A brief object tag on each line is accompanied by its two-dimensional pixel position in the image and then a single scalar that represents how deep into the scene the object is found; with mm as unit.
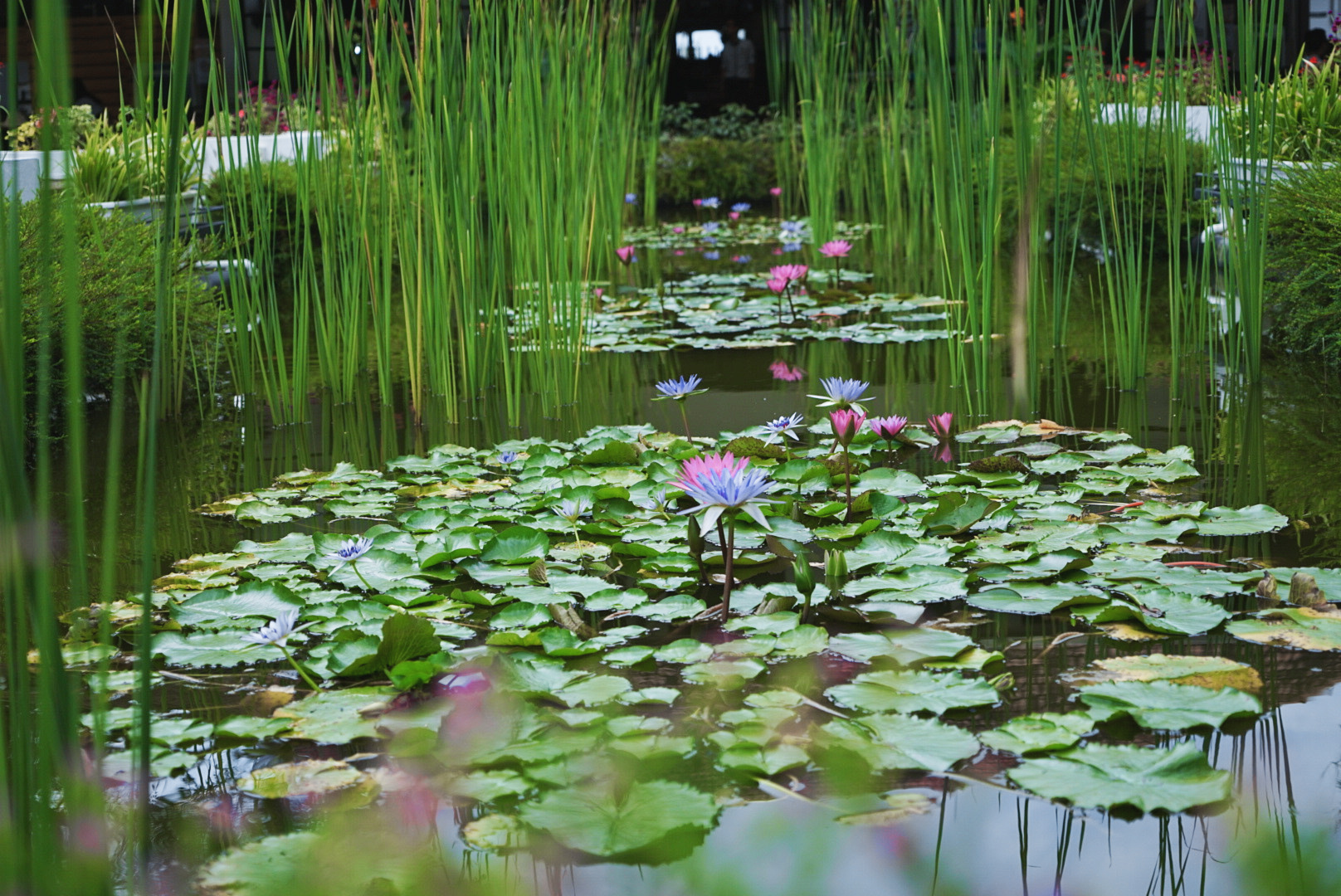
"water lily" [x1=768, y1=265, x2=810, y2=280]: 3395
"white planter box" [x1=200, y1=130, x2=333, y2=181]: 2102
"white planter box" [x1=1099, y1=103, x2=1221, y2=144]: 2105
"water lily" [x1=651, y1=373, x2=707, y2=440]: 1930
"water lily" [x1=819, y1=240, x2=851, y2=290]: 3697
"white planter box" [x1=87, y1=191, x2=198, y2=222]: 2325
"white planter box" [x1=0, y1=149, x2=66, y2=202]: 3016
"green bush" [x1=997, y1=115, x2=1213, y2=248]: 4055
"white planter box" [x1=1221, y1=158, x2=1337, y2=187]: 2043
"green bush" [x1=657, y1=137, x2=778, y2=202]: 8227
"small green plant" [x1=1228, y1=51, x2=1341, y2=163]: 3307
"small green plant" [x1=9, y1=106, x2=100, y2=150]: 4060
